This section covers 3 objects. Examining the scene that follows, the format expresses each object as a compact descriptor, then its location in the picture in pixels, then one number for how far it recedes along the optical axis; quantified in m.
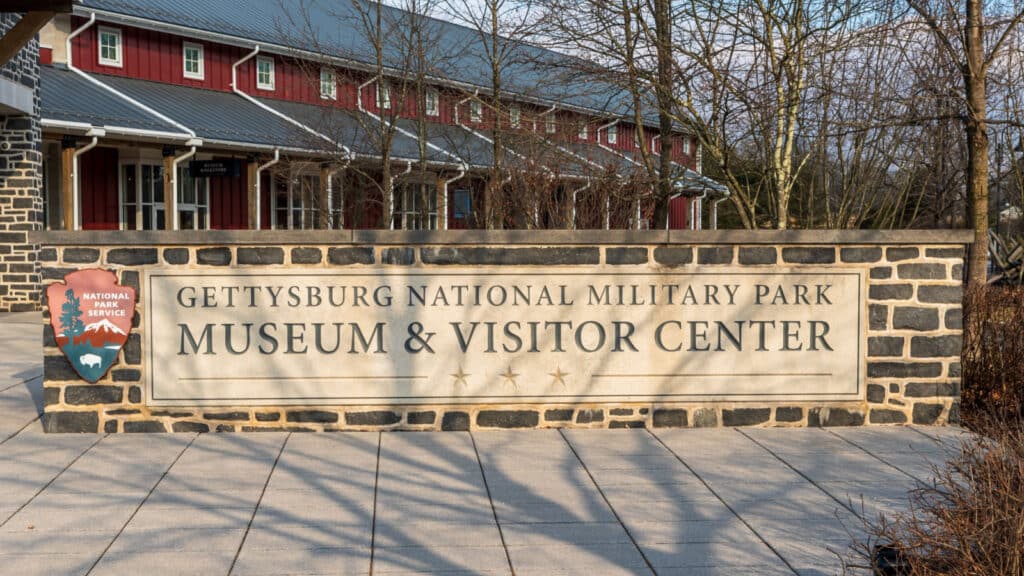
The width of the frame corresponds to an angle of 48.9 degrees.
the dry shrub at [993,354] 8.74
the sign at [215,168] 22.69
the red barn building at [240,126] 20.22
